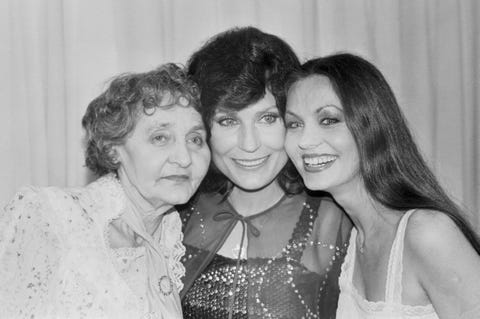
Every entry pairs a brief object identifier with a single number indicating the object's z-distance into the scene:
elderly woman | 1.54
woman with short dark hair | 1.90
